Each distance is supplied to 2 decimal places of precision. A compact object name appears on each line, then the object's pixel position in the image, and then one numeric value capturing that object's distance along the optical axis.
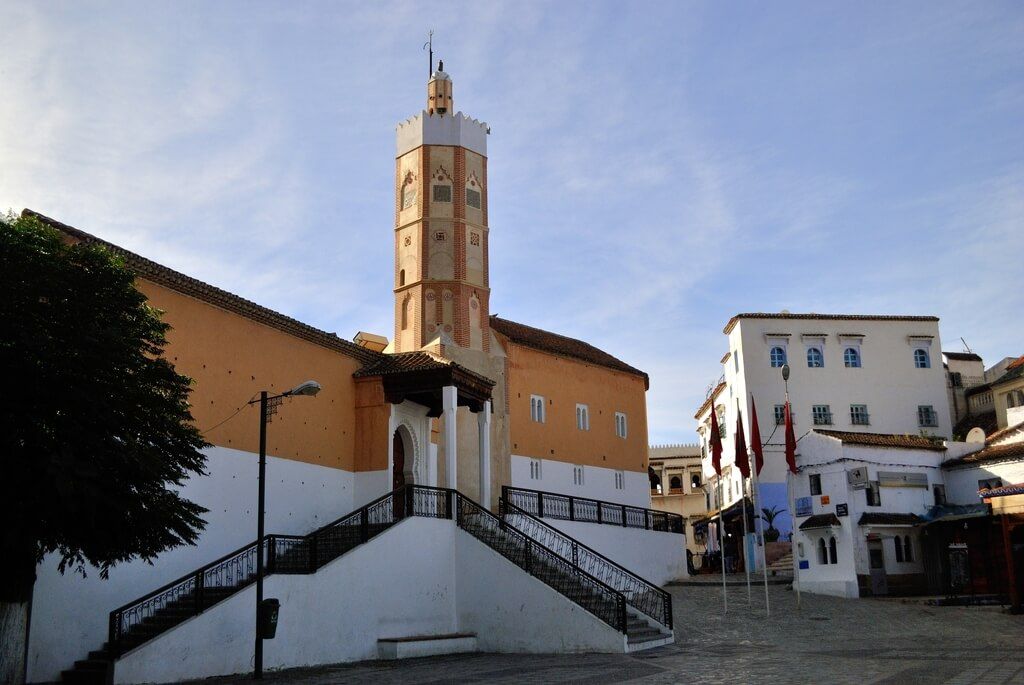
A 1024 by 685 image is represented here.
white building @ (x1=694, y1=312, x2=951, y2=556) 43.31
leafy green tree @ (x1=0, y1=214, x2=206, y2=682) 12.76
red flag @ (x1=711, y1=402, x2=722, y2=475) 25.14
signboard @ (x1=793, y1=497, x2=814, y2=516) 32.09
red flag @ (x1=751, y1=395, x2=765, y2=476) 26.28
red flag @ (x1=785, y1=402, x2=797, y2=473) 26.58
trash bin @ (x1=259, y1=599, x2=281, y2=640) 15.77
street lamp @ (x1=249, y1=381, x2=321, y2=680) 15.62
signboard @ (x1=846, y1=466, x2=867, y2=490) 30.59
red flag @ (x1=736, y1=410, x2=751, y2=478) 26.04
